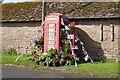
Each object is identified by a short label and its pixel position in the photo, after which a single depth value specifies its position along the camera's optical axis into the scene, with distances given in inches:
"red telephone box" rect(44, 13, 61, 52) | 653.3
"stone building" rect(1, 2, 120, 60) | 681.6
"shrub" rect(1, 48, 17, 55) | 826.5
